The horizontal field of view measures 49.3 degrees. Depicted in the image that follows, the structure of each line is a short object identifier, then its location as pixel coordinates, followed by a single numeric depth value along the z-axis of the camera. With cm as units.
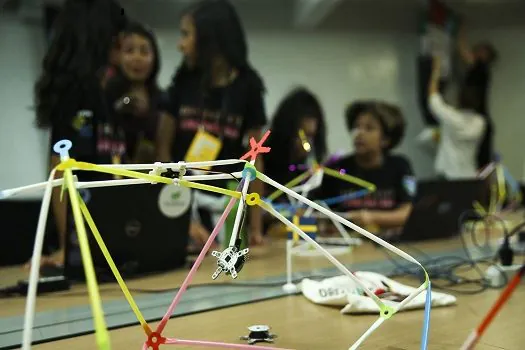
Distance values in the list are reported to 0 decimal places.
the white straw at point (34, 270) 43
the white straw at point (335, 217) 59
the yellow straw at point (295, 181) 111
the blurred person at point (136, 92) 127
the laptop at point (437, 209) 142
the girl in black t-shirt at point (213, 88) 141
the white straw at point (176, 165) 53
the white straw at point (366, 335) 62
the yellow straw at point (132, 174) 49
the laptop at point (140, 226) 97
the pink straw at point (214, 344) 59
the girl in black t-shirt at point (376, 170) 156
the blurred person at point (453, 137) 229
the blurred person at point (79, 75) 111
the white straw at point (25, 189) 49
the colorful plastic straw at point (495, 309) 41
